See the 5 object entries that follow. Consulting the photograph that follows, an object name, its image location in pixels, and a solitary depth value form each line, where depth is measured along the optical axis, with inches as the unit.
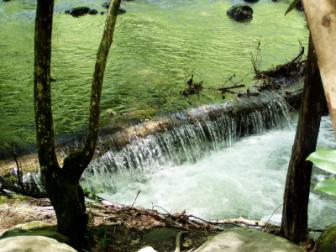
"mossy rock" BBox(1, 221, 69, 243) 133.9
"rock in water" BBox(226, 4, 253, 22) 584.7
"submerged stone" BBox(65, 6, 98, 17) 631.8
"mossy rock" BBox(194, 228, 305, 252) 101.4
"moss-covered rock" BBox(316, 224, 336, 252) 119.1
